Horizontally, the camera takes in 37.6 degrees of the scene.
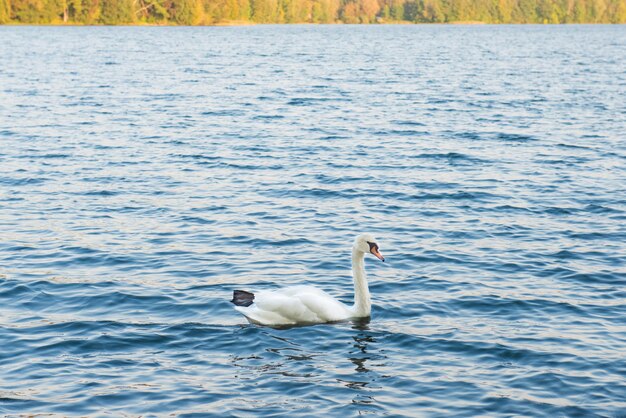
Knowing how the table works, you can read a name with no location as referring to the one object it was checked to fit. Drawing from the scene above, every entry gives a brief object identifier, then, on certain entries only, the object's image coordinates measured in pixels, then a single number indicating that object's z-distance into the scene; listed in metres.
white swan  14.39
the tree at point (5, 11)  164.62
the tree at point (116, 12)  179.88
